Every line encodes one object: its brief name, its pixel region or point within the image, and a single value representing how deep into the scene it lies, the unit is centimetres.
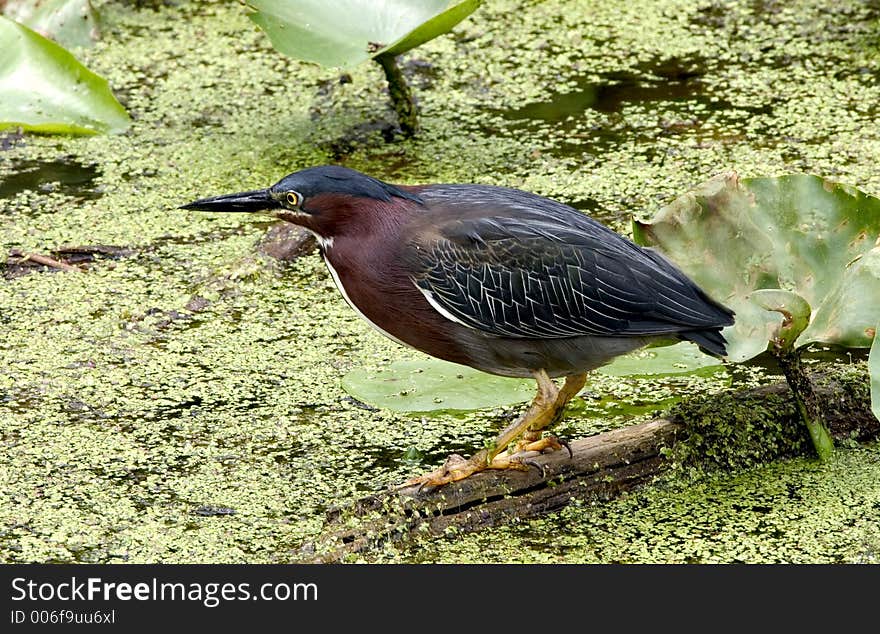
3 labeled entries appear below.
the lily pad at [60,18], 1139
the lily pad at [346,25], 919
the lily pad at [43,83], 991
